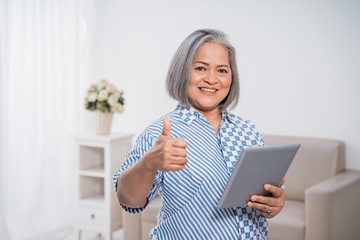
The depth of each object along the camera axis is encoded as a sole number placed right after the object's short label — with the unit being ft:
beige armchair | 6.91
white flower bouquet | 9.18
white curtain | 9.08
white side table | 9.29
